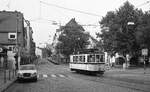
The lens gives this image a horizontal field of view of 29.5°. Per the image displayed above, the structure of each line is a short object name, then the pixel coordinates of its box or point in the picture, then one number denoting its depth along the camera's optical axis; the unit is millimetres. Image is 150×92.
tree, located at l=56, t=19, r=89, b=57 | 89375
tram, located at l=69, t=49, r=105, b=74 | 32000
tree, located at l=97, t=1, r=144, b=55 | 54650
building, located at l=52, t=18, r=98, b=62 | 91750
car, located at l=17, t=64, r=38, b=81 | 24120
